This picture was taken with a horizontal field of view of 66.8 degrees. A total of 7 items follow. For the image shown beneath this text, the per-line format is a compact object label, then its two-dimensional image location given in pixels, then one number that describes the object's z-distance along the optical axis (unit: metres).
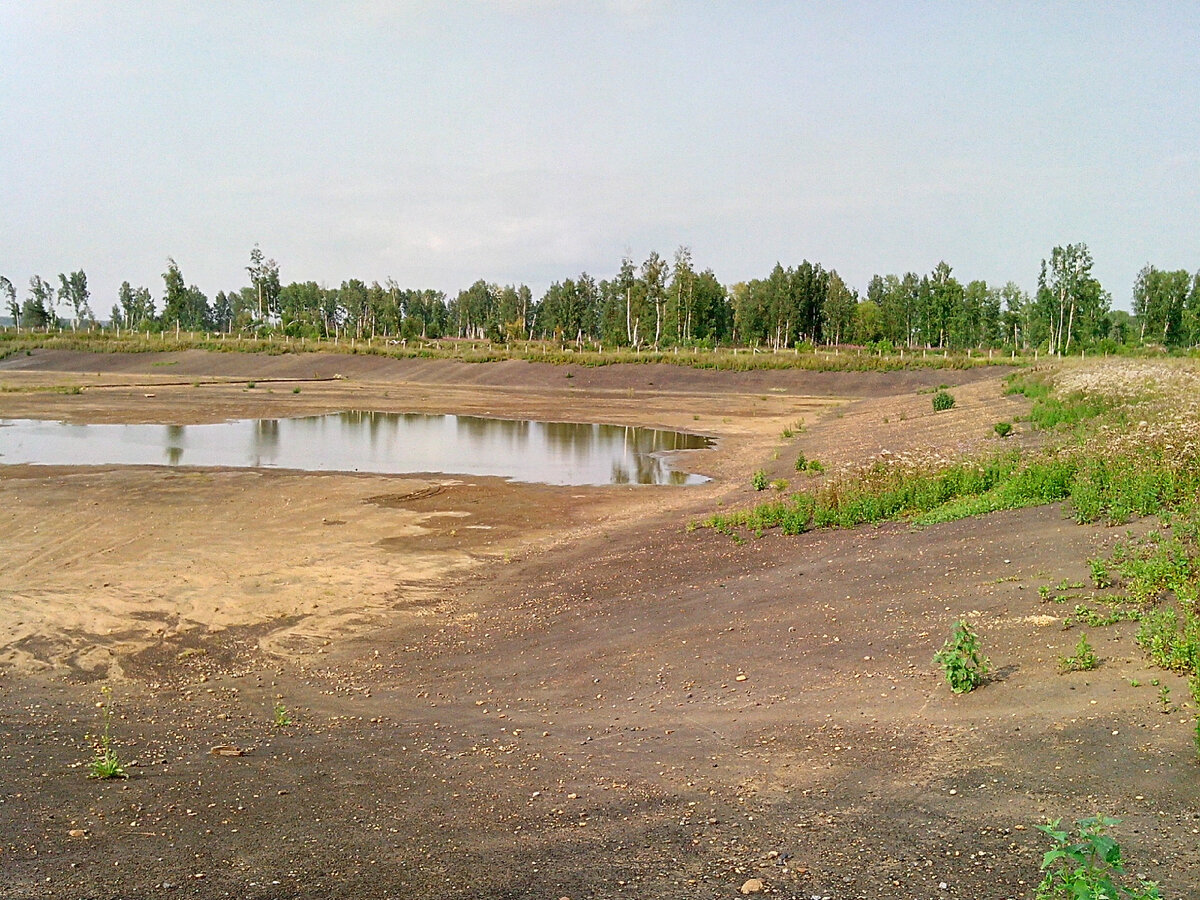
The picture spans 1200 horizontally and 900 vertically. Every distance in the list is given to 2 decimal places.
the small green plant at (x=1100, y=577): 9.24
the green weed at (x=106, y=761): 6.72
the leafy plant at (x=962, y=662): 7.52
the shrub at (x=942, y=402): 35.53
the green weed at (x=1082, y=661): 7.55
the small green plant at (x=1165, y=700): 6.61
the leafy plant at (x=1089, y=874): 3.55
